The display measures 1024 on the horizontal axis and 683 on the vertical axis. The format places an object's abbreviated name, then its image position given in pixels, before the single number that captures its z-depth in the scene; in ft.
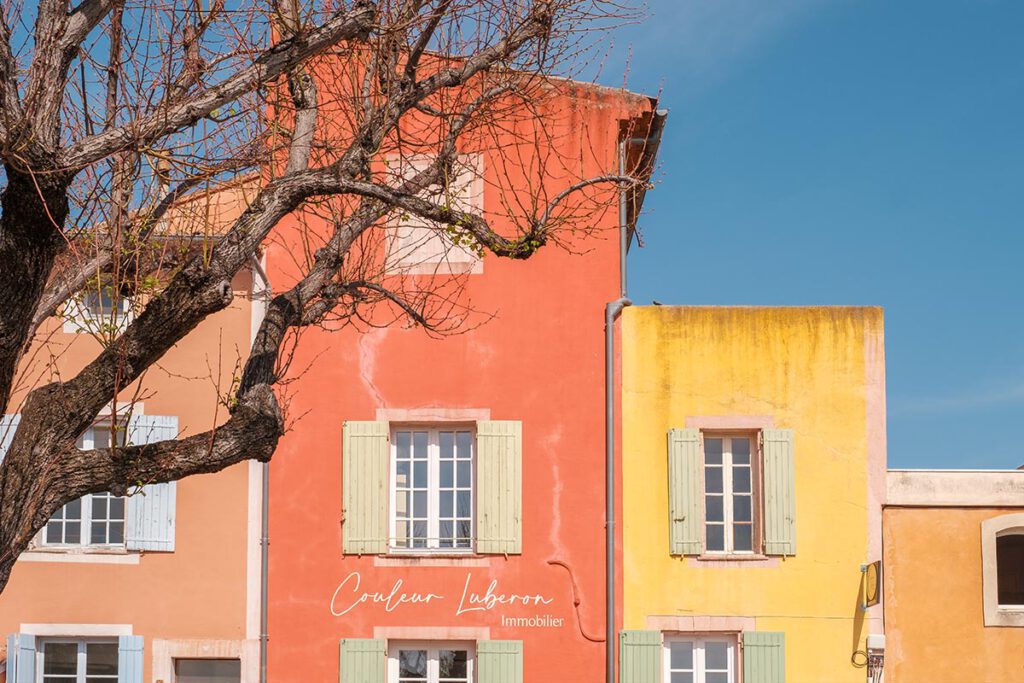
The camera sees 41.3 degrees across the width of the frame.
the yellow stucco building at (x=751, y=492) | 41.57
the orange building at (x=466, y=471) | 41.98
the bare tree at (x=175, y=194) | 22.47
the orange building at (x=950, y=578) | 41.45
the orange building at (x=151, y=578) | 41.88
